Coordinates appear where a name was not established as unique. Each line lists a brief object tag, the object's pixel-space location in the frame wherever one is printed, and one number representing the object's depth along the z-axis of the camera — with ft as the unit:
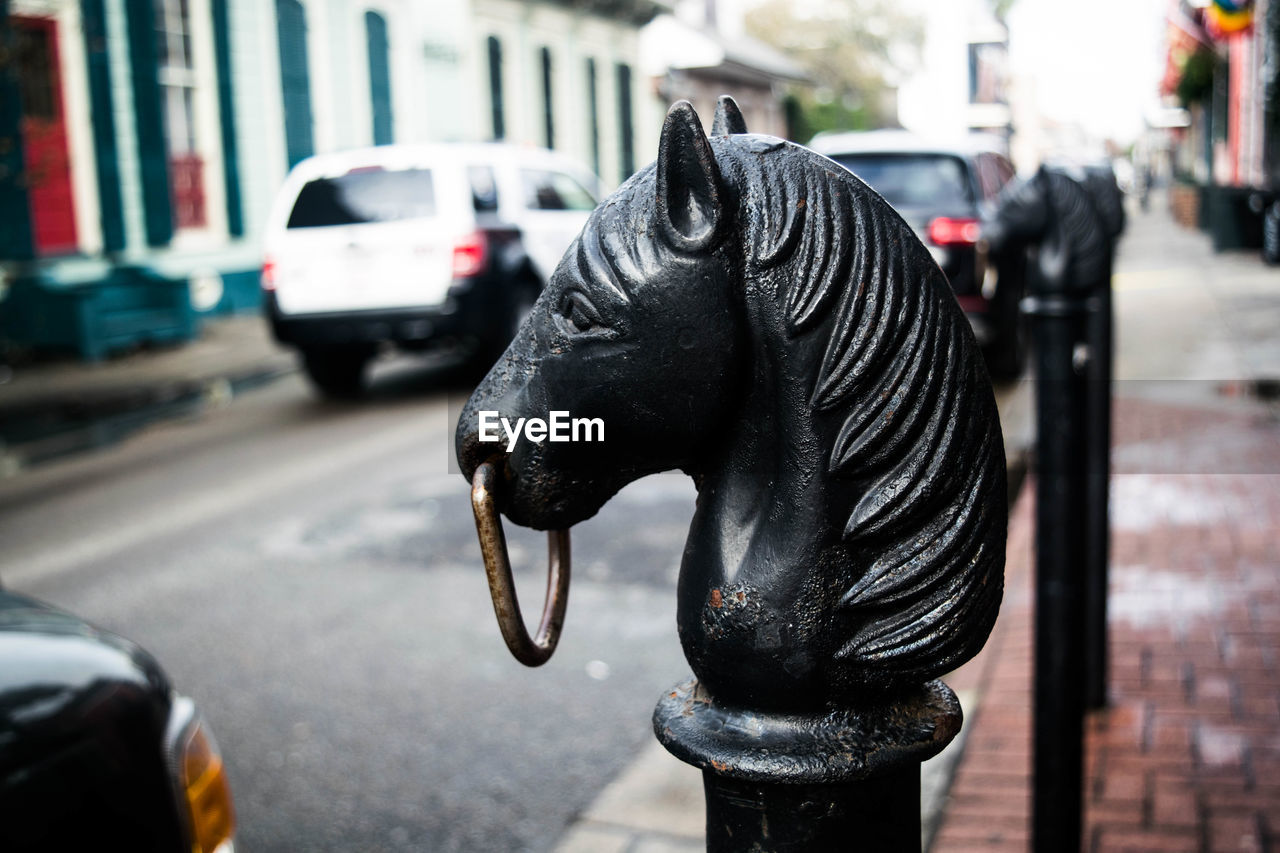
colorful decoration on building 55.77
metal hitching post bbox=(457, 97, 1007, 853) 3.46
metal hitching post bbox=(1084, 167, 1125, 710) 11.93
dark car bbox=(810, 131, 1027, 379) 28.96
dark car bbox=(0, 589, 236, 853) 6.47
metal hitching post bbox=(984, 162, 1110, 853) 8.77
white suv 33.50
